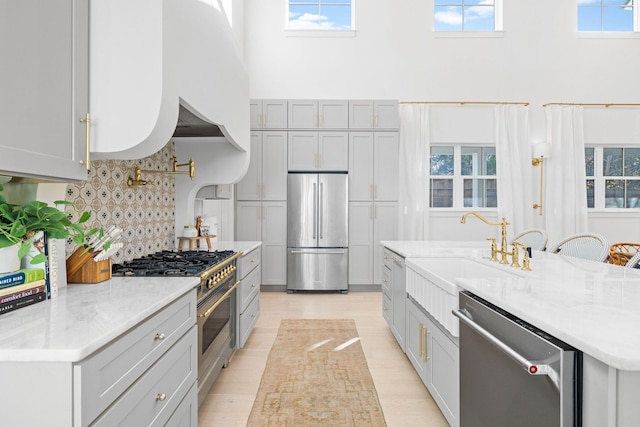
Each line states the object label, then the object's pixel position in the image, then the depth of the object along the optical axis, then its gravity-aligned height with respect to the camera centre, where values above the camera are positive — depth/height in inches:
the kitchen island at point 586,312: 30.7 -11.0
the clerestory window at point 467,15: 242.5 +128.7
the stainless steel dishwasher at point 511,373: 35.4 -17.9
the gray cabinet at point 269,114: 213.5 +56.5
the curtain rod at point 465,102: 230.5 +69.2
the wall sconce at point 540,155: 222.6 +35.4
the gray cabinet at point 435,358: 71.6 -32.0
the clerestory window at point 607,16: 243.9 +129.1
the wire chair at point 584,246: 110.6 -9.5
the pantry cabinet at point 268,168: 213.9 +26.2
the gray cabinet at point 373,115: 211.9 +55.8
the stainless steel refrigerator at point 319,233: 208.5 -10.1
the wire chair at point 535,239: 134.0 -8.9
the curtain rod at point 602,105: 232.7 +68.1
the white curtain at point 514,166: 228.1 +29.6
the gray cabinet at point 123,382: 35.3 -18.4
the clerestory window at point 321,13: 242.5 +128.7
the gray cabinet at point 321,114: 212.5 +56.3
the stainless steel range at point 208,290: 78.0 -18.3
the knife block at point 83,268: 63.7 -9.2
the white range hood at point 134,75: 57.3 +21.3
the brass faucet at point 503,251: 76.9 -7.9
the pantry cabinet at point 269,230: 213.5 -8.9
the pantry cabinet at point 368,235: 212.8 -11.4
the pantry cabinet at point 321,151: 212.7 +35.6
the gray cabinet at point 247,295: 116.1 -26.9
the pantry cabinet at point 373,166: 212.7 +27.4
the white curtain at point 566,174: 230.4 +25.2
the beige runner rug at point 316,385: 85.0 -45.3
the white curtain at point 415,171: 226.8 +26.3
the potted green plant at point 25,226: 49.1 -1.7
